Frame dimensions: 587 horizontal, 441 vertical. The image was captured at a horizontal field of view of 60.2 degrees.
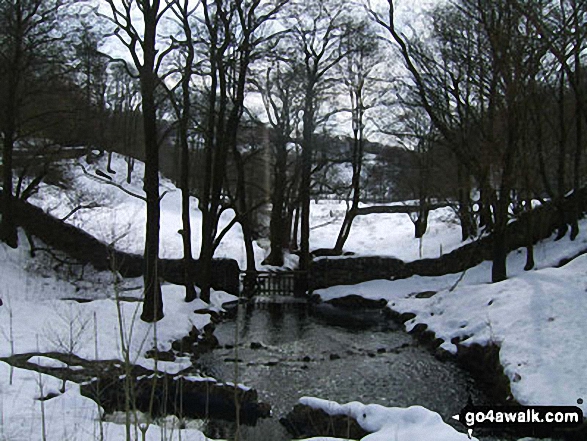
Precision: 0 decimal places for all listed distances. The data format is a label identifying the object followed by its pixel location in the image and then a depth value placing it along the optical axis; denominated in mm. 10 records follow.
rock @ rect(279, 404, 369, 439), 6395
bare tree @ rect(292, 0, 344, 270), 20812
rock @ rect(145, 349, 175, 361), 9476
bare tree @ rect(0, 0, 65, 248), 14195
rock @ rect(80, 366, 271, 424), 7293
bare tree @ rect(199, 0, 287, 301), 14695
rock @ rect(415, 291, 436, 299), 15664
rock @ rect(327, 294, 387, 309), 17531
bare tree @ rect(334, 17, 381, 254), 21203
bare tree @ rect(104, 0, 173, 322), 11180
